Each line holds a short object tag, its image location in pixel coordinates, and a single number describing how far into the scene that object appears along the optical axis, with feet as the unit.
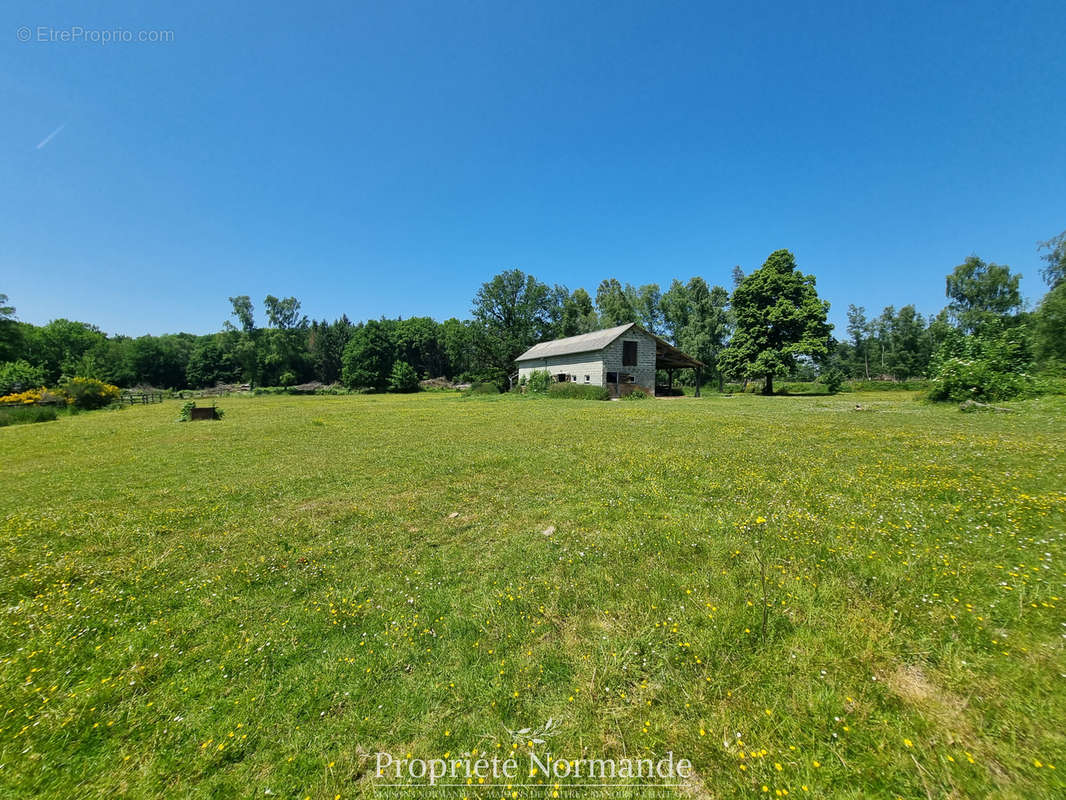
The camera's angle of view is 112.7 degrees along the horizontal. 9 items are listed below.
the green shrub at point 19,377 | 104.06
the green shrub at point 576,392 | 108.58
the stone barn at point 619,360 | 112.47
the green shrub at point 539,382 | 131.75
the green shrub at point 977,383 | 61.46
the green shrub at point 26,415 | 75.05
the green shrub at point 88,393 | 97.91
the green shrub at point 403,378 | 211.20
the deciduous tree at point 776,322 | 122.72
